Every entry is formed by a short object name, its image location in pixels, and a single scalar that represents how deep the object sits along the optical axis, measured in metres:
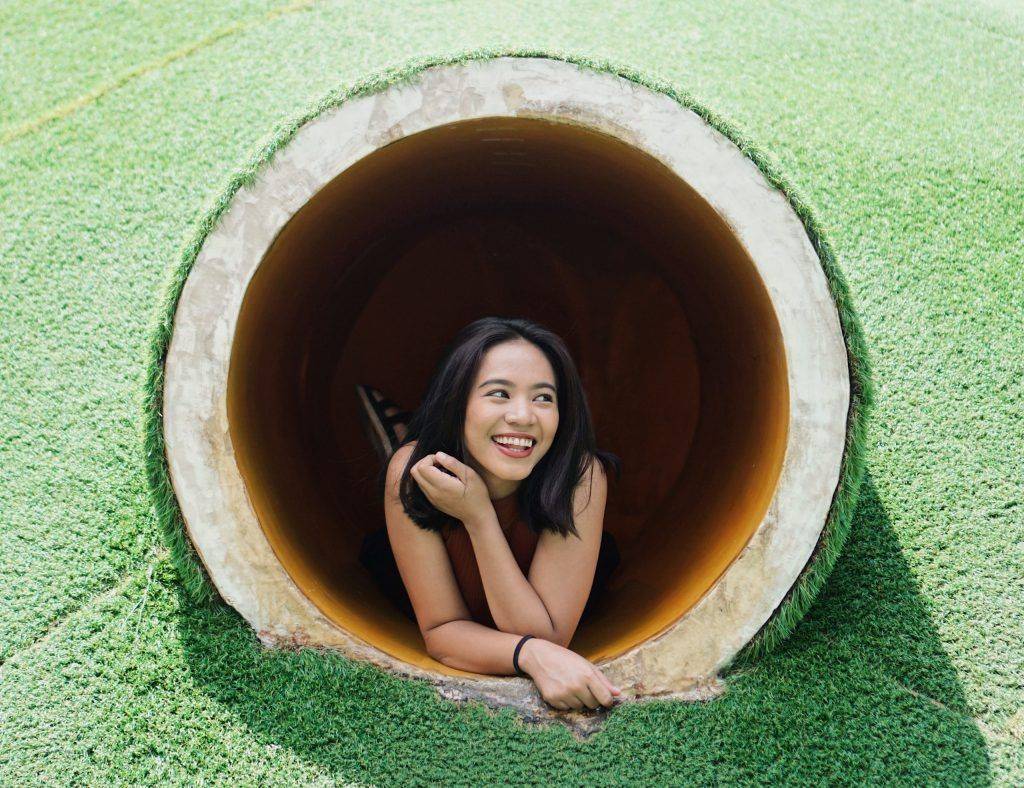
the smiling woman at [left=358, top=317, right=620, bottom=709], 2.14
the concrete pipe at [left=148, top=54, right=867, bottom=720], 2.01
